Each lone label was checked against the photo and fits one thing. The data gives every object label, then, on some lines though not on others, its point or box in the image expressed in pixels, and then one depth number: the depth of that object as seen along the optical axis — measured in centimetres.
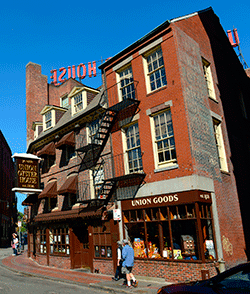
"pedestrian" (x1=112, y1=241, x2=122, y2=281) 1229
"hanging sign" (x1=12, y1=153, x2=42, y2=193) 1941
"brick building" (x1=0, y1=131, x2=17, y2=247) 4161
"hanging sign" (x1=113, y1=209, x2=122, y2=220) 1354
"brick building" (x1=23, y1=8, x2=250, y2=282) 1148
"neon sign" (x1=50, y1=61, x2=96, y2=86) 3912
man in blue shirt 1073
